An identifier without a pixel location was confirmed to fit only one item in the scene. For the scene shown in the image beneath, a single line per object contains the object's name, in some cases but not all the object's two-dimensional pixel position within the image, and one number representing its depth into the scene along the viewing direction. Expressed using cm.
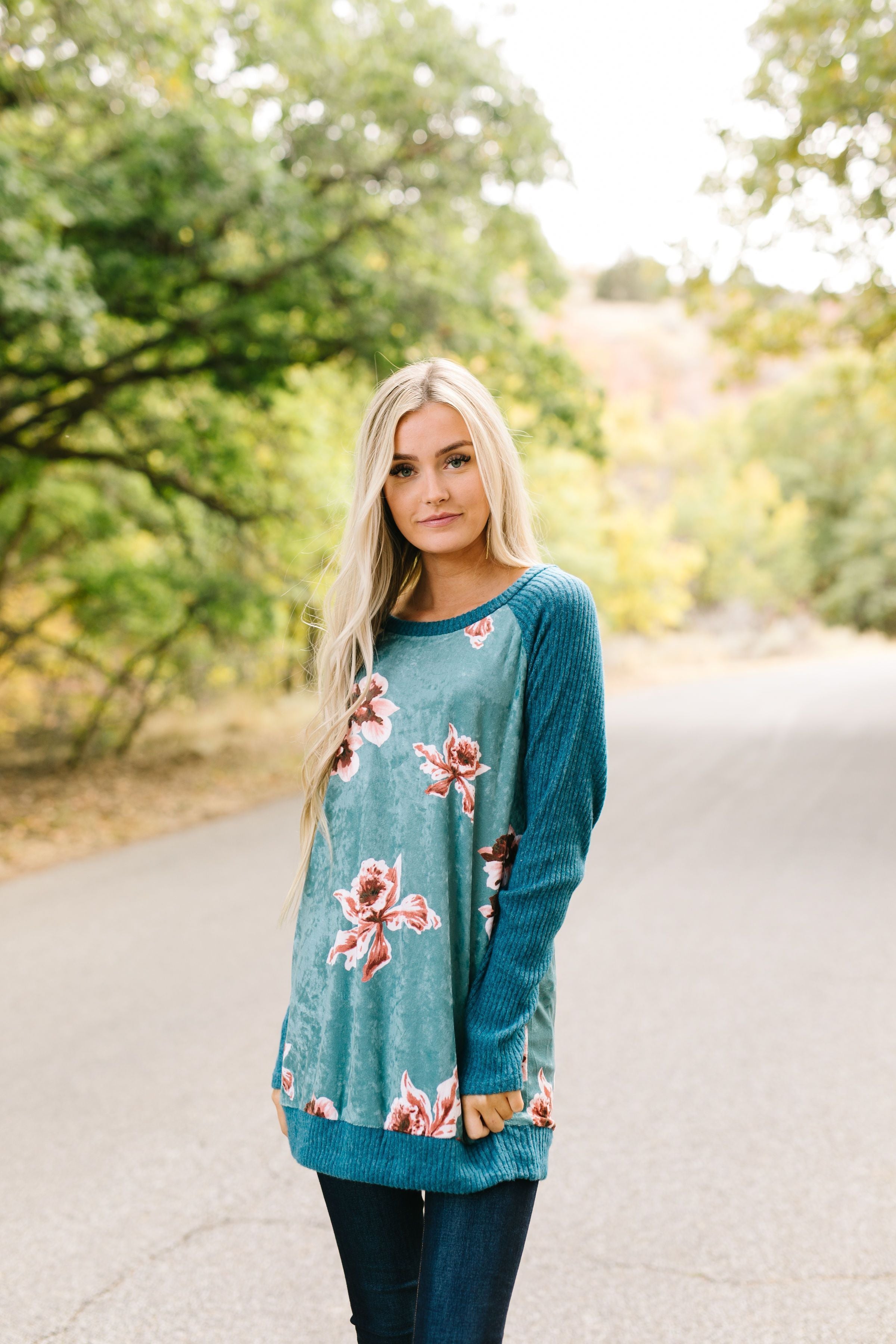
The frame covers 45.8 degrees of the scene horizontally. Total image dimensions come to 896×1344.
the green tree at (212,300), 761
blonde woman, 149
